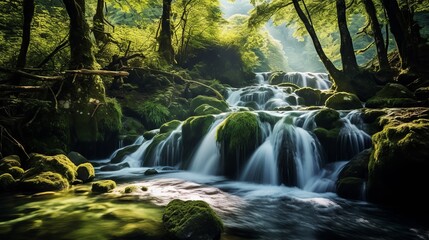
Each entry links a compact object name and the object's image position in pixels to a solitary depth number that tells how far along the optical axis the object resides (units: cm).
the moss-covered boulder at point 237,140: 846
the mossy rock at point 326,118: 889
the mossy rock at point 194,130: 1040
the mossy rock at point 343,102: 1147
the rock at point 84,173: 730
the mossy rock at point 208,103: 1530
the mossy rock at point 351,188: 601
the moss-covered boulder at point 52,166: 650
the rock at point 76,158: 862
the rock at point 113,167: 915
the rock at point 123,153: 1058
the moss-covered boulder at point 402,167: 506
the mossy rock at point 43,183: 607
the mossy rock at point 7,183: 612
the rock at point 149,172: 874
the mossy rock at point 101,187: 627
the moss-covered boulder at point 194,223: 363
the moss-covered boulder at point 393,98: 997
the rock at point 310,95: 1571
